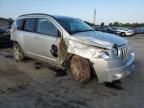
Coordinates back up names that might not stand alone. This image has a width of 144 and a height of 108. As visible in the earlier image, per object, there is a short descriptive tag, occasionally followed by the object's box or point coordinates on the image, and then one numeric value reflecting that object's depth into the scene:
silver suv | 2.47
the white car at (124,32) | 15.85
